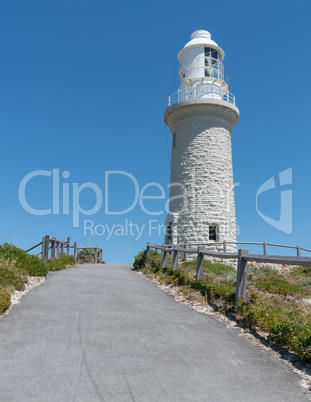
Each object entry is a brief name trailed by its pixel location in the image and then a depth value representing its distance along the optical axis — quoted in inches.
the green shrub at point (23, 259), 479.5
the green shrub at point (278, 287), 500.7
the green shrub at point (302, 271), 761.0
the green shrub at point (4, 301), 295.6
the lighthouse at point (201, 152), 885.2
